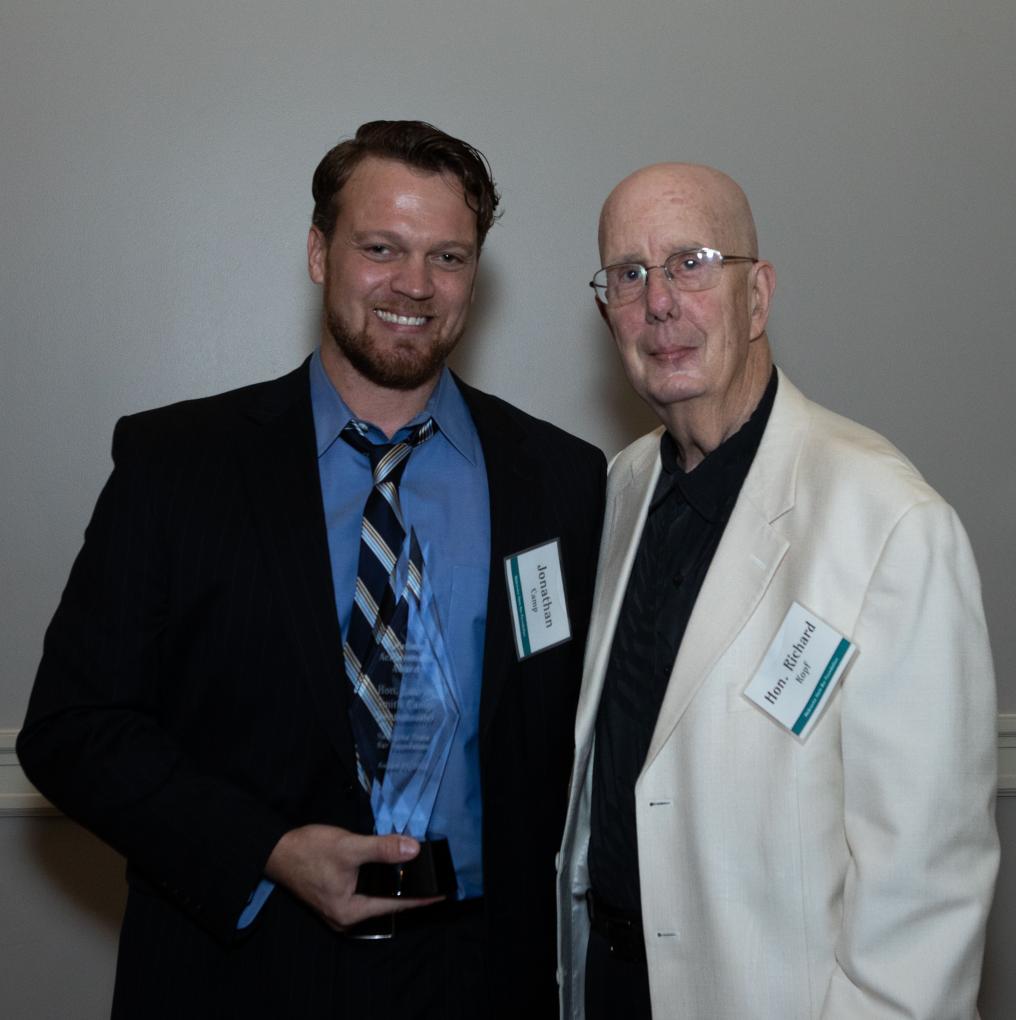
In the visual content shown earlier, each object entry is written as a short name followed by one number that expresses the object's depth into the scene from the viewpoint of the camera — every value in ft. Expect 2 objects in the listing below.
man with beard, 6.43
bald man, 5.42
